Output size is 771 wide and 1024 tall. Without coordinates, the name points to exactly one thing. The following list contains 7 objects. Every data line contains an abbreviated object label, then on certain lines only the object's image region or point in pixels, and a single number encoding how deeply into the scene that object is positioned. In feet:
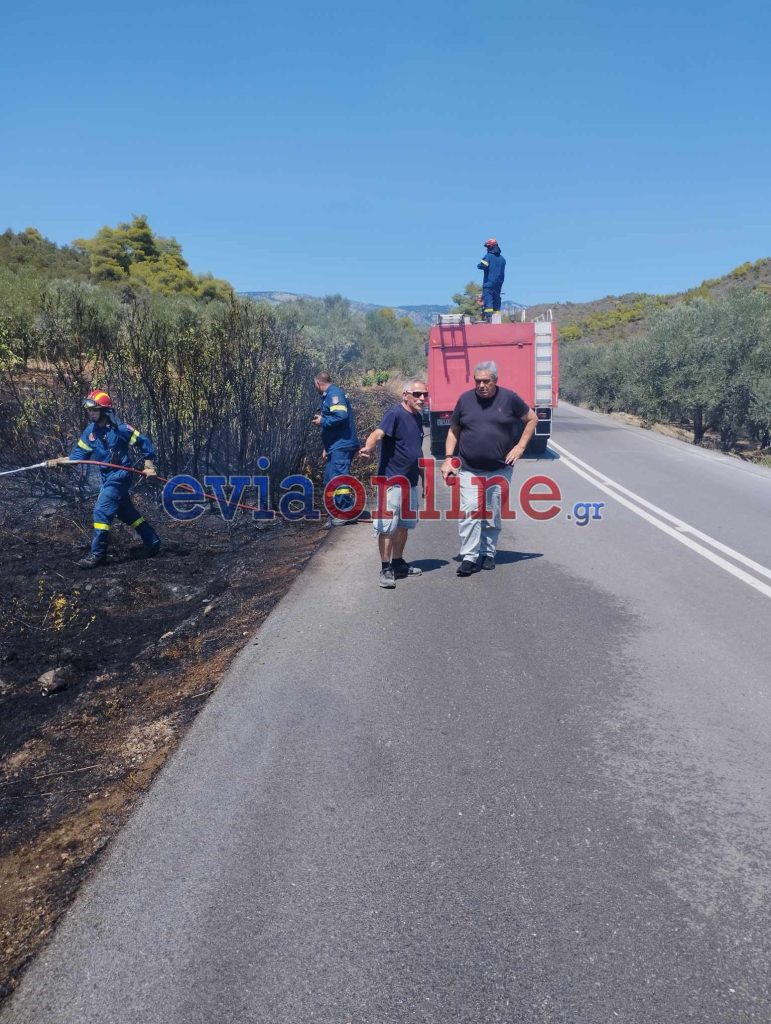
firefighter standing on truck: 51.38
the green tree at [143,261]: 135.03
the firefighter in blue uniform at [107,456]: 26.13
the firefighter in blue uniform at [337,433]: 30.35
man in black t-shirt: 21.94
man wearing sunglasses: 20.95
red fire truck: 50.08
